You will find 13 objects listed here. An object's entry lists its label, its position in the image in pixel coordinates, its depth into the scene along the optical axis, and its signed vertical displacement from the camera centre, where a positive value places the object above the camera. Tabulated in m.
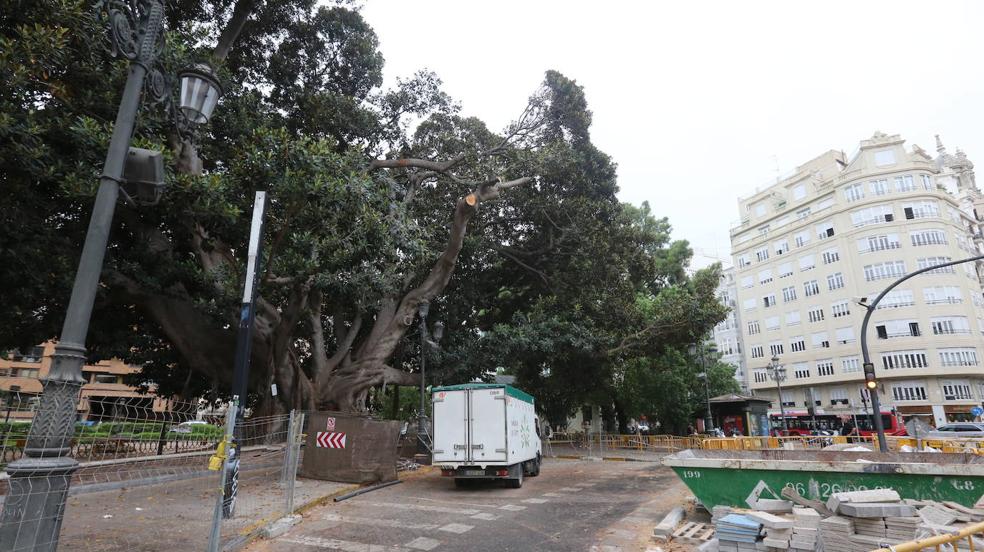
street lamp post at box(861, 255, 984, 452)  12.98 +0.65
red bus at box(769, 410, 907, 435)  36.31 -0.40
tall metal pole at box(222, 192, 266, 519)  7.87 +1.23
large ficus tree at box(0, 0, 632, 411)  10.05 +5.08
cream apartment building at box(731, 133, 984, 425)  40.88 +11.80
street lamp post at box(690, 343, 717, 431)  25.64 +3.23
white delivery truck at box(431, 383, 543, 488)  12.20 -0.47
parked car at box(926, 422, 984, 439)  23.36 -0.62
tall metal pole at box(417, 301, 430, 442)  17.00 +1.80
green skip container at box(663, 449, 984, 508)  6.98 -0.88
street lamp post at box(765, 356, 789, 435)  29.48 +2.59
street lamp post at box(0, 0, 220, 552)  3.52 +0.33
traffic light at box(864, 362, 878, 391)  13.71 +1.06
